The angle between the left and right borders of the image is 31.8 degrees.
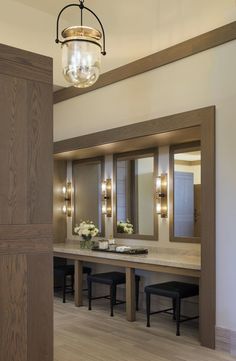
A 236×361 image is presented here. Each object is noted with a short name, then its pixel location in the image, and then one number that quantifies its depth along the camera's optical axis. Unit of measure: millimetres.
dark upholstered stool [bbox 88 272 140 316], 5480
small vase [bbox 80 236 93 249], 6293
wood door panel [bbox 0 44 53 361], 2449
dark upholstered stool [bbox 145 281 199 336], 4555
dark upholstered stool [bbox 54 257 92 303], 6367
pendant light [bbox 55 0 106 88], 3135
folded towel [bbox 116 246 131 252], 5587
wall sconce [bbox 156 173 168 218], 5621
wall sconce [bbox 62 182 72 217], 7406
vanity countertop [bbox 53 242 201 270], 4543
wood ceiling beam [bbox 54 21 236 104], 4184
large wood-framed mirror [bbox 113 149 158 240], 5907
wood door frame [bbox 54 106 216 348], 4160
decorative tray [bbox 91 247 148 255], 5381
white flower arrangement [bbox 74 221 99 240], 6262
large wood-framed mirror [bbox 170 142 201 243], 5375
